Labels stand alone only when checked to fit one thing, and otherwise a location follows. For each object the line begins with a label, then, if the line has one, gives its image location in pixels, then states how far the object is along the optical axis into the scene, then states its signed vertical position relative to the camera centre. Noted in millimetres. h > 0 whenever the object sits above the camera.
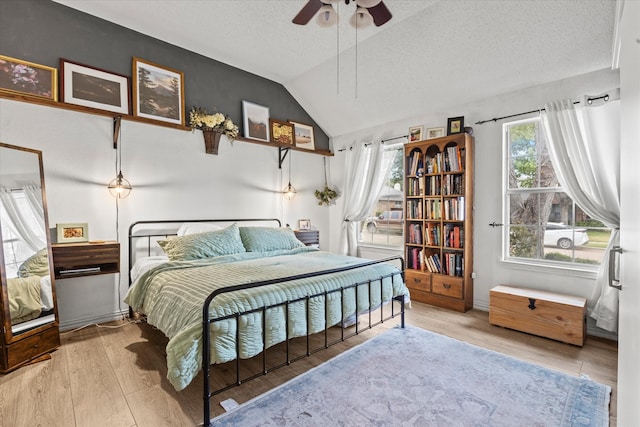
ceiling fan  2184 +1471
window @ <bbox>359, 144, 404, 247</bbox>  4711 -51
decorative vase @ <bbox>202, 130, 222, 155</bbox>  3953 +903
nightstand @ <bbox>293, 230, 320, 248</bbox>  4662 -424
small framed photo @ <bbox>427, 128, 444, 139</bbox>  4007 +1006
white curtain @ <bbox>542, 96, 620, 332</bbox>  2736 +405
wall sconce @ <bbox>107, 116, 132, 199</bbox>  3289 +331
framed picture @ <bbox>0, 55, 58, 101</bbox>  2766 +1234
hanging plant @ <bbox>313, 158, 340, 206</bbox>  5239 +240
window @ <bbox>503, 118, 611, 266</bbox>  3068 -67
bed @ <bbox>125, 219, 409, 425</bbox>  1773 -591
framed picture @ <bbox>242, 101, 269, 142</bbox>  4406 +1304
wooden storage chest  2713 -989
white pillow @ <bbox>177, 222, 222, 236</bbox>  3682 -221
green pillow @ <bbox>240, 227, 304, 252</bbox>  3582 -361
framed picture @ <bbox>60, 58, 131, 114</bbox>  3064 +1288
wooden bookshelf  3664 -155
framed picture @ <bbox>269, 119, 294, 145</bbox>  4707 +1219
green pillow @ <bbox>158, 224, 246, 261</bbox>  3053 -369
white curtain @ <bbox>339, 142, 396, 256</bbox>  4754 +416
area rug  1774 -1211
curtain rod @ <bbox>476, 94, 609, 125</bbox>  2809 +1030
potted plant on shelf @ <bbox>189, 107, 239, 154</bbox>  3859 +1077
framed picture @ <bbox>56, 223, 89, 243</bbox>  2980 -219
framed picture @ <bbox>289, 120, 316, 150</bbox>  5043 +1229
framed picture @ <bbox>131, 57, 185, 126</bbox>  3488 +1392
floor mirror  2291 -438
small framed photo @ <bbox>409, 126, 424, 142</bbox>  4227 +1049
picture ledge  2787 +1027
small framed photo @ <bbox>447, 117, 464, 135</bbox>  3709 +1023
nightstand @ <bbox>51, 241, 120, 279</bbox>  2812 -460
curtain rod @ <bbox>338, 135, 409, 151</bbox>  4502 +1050
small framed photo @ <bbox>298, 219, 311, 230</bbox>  5039 -247
